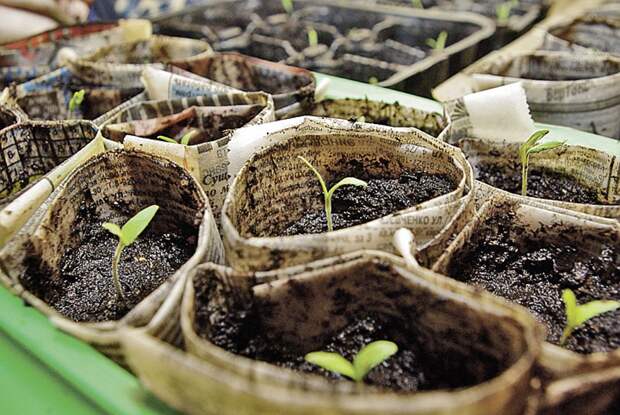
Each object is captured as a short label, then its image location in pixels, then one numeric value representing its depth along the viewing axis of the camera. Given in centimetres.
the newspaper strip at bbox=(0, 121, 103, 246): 26
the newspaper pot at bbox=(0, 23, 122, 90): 40
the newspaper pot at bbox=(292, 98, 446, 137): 28
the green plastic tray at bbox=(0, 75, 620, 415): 16
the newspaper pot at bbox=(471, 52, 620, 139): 29
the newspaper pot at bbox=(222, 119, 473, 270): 21
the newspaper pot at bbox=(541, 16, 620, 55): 42
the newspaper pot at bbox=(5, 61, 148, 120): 32
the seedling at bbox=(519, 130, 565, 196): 23
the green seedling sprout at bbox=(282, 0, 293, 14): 58
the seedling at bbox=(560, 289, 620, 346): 17
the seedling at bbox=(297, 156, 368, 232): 21
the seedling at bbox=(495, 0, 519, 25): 52
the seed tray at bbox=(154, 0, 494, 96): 44
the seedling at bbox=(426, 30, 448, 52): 47
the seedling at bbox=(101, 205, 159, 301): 19
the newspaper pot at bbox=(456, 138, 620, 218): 24
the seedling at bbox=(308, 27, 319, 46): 49
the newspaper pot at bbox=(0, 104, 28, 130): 28
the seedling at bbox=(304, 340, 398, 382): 16
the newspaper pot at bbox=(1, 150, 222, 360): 20
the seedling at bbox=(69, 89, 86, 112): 30
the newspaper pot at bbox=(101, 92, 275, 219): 24
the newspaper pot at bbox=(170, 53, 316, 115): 33
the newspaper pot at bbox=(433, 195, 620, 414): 19
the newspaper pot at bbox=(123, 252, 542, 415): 13
